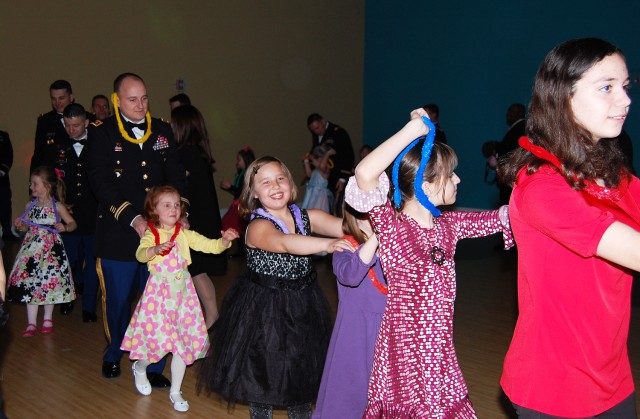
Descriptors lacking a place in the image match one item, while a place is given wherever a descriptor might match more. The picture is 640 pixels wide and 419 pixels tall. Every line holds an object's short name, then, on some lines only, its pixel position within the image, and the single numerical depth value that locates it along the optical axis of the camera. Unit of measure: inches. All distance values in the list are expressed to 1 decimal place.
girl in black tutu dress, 133.5
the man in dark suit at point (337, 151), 374.6
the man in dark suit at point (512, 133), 303.7
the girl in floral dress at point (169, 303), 162.9
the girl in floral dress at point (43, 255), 220.8
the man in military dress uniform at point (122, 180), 173.9
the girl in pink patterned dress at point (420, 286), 98.7
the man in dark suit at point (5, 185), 379.6
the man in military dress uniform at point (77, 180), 248.8
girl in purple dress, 119.6
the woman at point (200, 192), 207.8
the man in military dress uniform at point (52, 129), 255.1
